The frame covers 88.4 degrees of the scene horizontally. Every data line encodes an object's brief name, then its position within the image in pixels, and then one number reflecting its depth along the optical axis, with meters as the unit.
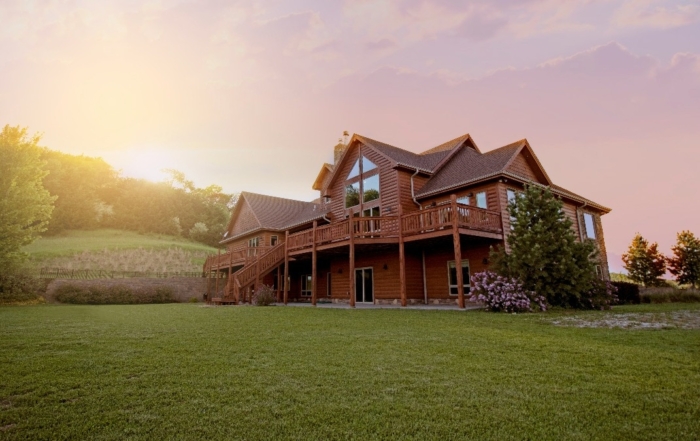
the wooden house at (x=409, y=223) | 14.82
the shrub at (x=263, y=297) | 17.11
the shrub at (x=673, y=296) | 17.03
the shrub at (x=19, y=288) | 19.19
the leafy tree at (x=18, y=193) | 18.88
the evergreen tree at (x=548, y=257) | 11.66
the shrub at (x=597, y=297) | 12.16
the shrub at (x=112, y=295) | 21.88
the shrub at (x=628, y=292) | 17.33
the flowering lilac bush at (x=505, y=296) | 11.02
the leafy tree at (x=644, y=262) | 24.64
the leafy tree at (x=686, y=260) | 22.70
